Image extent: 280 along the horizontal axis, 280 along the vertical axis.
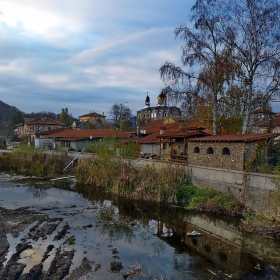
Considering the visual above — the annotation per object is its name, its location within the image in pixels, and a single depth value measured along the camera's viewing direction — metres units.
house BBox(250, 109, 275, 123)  20.62
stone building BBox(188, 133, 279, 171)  16.52
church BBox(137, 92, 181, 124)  83.12
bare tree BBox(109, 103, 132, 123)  83.87
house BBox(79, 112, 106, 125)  95.58
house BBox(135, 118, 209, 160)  22.79
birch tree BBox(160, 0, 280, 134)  18.56
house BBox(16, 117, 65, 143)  65.25
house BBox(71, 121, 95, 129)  69.89
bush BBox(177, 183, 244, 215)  15.48
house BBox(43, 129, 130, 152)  40.62
